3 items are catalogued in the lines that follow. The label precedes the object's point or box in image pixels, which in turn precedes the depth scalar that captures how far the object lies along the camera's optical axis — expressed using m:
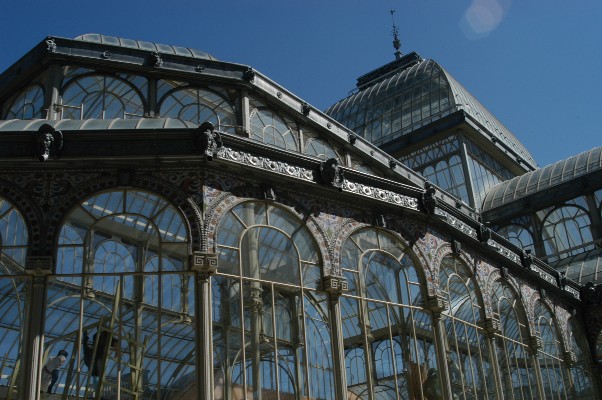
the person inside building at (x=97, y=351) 17.66
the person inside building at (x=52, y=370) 17.38
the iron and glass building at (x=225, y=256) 18.11
